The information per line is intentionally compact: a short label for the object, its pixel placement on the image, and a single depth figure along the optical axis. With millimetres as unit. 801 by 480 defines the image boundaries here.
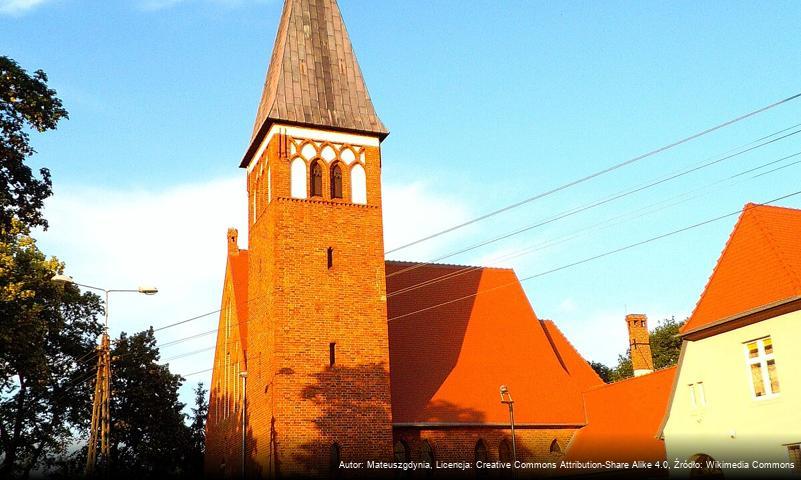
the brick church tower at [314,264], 23016
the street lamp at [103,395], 18188
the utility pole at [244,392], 25312
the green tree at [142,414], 35500
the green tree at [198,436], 37109
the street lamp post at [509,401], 25441
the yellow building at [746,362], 18219
